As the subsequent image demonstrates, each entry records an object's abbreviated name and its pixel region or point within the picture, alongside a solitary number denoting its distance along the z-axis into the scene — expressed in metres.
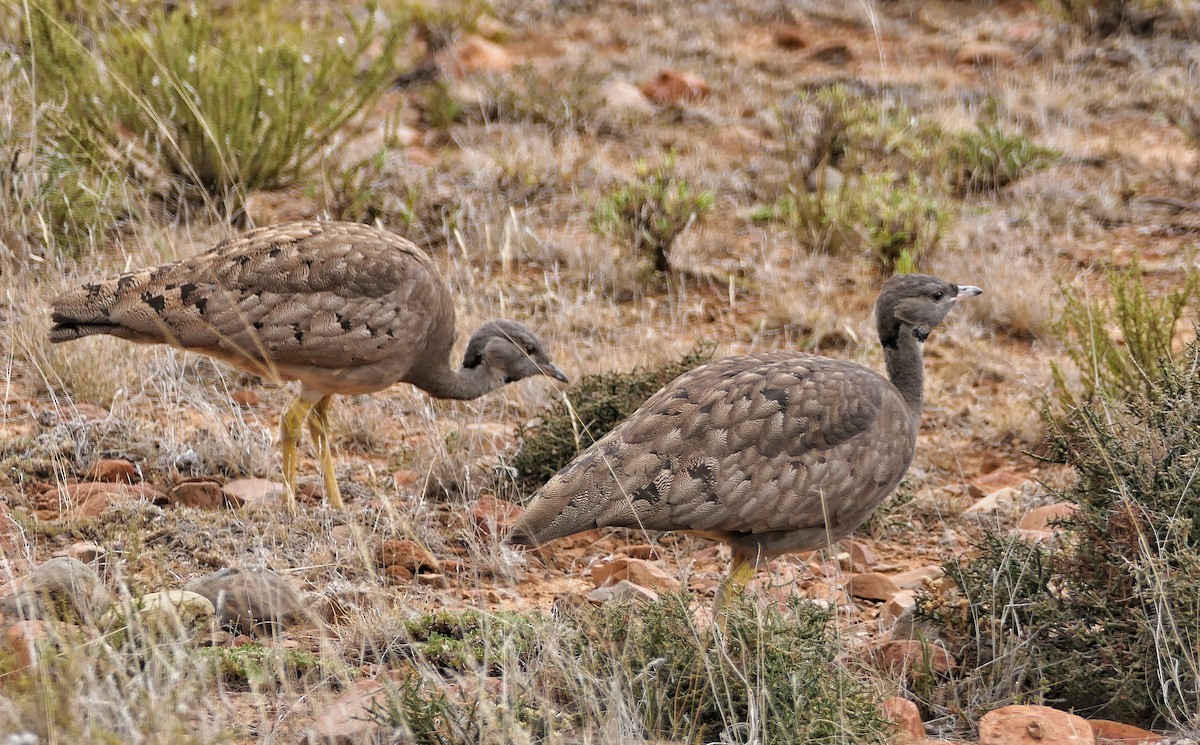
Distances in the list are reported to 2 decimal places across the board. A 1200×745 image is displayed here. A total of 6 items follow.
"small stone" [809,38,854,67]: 26.83
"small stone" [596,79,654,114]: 23.84
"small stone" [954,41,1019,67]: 26.06
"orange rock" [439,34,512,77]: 24.87
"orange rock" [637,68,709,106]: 24.67
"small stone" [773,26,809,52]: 27.62
